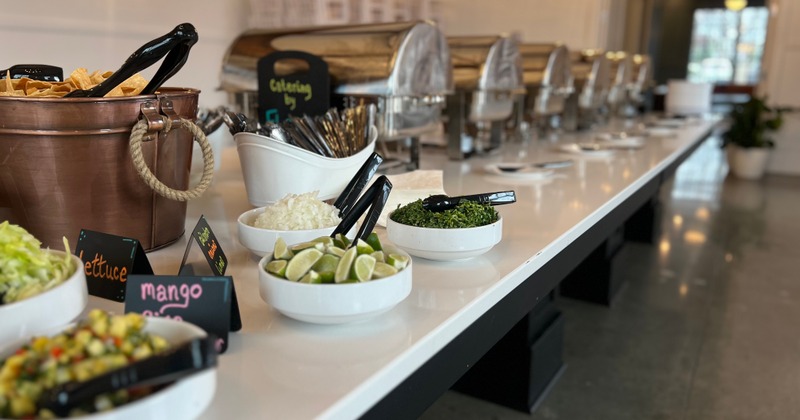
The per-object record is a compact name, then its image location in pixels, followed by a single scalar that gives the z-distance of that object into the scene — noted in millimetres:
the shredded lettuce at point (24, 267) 626
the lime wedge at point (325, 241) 793
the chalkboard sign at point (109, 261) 818
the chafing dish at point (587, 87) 3762
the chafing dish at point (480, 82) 2434
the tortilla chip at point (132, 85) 1029
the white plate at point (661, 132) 3654
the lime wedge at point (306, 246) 771
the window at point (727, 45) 11602
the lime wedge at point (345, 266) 708
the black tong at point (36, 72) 1147
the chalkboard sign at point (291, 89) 1780
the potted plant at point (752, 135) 6621
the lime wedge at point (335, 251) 763
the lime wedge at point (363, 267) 711
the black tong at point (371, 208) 889
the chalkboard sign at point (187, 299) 669
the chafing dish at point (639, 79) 5355
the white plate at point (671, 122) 4289
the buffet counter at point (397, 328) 619
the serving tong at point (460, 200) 1063
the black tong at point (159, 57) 875
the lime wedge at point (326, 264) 731
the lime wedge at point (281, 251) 771
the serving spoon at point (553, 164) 2136
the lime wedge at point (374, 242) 817
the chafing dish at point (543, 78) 3150
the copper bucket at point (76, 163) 873
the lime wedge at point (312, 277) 710
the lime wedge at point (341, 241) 832
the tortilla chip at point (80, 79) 990
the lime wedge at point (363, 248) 760
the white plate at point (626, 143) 2893
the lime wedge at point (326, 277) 718
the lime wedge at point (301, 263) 725
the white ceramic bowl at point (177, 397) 463
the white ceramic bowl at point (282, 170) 1201
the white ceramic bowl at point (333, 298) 699
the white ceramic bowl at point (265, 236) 928
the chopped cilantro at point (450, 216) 1002
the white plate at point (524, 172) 1911
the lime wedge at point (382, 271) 728
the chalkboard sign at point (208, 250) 862
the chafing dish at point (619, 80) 4652
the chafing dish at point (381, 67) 1813
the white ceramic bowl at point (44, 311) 589
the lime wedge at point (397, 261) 760
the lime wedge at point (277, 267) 737
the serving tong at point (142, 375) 457
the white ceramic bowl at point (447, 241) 977
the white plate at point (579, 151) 2529
